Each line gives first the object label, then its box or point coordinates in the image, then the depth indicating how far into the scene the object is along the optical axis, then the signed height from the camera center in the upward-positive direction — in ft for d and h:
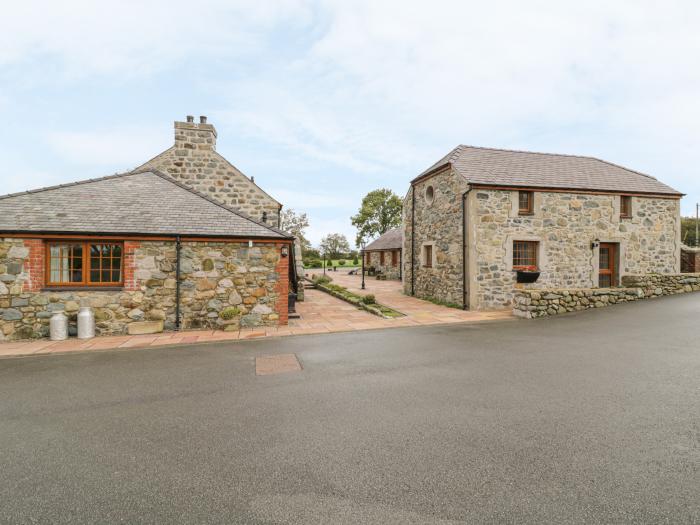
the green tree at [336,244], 214.69 +12.01
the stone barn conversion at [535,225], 41.91 +5.21
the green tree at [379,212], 183.93 +27.27
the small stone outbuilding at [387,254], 89.92 +2.43
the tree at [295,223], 154.10 +18.46
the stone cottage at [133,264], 27.50 -0.28
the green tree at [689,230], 155.12 +16.09
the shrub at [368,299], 43.45 -4.76
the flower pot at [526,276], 42.16 -1.50
